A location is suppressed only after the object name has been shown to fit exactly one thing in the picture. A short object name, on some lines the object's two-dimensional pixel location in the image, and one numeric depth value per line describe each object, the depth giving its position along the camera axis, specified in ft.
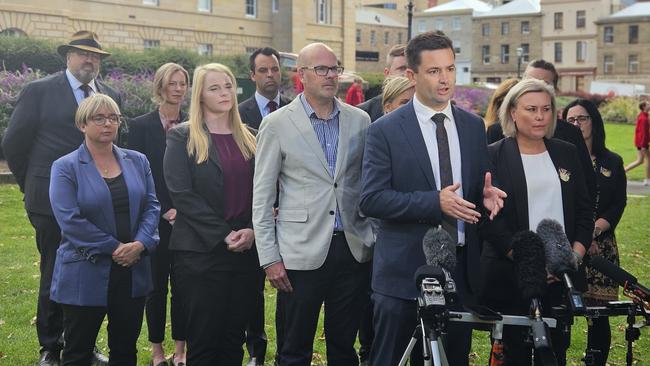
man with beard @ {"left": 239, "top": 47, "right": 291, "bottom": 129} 25.84
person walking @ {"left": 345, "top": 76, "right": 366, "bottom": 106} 68.64
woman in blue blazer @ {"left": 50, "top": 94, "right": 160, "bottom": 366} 18.86
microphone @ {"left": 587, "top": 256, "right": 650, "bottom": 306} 12.94
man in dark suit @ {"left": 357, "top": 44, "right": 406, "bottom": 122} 25.02
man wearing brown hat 22.90
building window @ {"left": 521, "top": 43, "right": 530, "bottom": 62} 326.03
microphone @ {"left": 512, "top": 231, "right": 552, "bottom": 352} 13.61
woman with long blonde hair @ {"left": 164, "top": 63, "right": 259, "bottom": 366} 19.27
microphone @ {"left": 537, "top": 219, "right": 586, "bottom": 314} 14.05
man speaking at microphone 15.62
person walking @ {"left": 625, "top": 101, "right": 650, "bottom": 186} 79.56
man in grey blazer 17.78
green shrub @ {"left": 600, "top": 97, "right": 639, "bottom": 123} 168.04
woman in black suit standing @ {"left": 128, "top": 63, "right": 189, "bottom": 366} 23.34
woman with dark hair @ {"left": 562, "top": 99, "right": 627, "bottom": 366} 21.24
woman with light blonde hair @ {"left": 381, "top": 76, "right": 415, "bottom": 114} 22.97
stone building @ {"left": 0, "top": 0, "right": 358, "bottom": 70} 149.07
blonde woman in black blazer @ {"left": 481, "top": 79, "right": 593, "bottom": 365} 17.63
